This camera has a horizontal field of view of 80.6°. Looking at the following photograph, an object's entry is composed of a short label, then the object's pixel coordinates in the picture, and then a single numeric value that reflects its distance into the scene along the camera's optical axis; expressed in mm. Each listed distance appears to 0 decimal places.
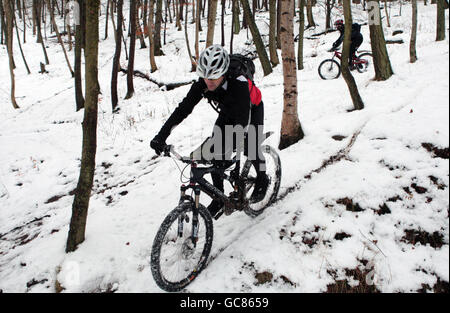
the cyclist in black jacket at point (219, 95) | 2842
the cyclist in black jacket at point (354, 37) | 9648
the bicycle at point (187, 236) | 2721
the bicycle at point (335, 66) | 10195
